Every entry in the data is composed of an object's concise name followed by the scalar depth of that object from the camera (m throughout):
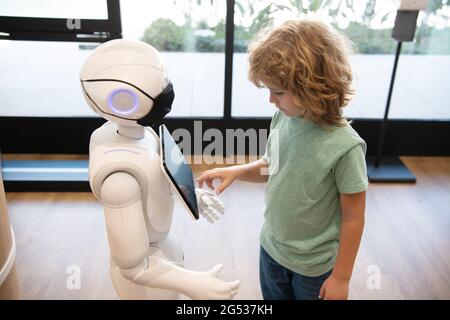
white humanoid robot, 0.90
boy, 0.94
